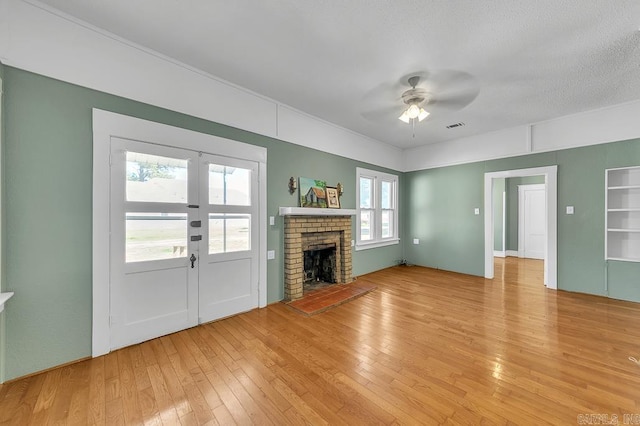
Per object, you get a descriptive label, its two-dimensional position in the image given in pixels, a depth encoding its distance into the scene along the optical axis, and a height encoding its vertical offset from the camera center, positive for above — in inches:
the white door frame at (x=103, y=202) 89.8 +3.9
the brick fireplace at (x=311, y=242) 147.3 -20.2
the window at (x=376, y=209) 210.5 +2.8
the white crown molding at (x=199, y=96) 80.4 +55.8
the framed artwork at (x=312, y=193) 159.5 +13.1
